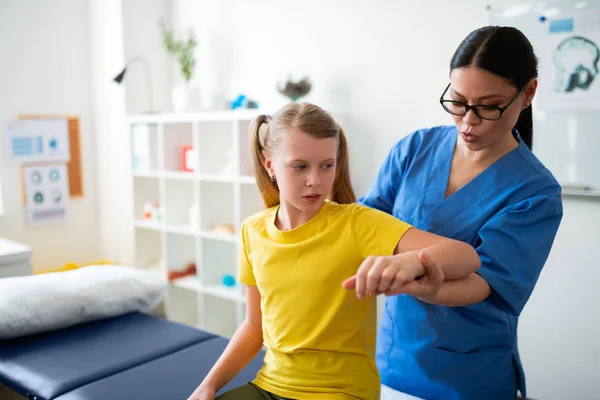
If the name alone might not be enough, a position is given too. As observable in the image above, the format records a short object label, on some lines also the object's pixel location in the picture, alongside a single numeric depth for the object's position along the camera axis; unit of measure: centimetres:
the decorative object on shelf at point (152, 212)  331
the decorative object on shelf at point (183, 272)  318
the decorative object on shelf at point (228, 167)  286
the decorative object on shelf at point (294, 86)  254
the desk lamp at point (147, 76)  332
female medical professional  102
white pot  311
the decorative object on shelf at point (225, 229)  290
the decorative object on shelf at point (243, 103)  280
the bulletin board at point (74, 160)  349
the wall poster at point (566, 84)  194
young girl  105
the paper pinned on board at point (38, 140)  319
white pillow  176
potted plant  312
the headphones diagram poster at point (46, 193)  327
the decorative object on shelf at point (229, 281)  300
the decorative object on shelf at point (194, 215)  298
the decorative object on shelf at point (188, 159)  309
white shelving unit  284
